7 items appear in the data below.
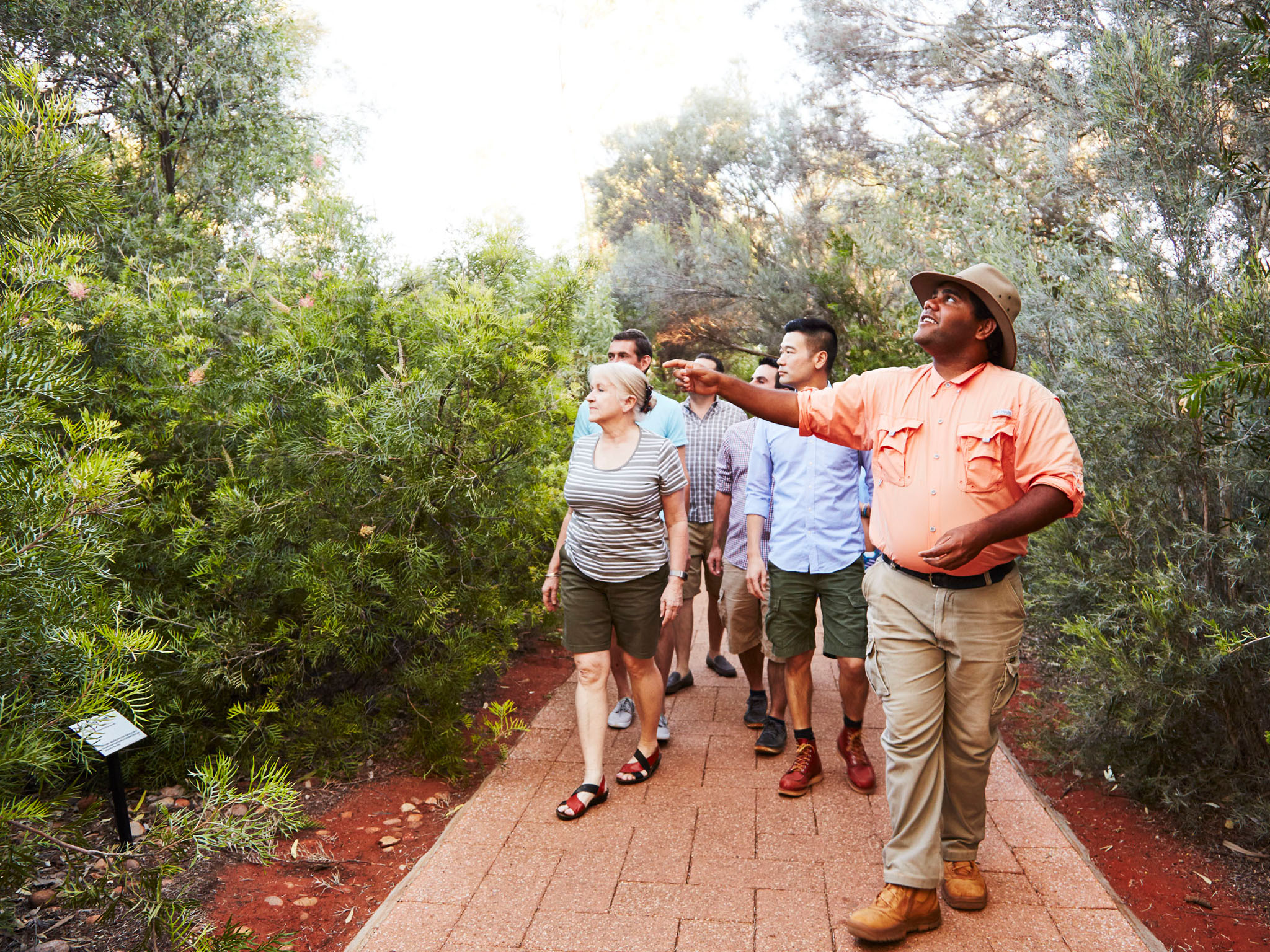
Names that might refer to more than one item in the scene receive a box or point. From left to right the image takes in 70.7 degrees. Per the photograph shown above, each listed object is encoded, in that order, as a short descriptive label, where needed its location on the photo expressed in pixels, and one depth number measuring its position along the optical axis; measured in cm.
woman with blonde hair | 421
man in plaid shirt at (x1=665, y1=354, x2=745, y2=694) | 574
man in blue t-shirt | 502
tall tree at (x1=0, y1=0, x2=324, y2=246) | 703
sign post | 258
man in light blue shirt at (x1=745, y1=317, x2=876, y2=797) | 430
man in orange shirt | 300
